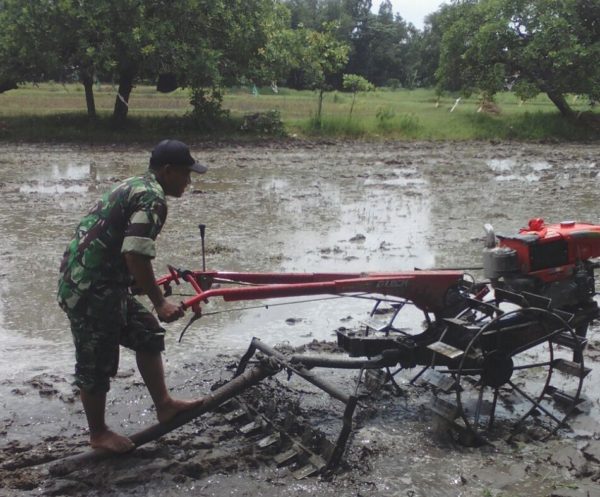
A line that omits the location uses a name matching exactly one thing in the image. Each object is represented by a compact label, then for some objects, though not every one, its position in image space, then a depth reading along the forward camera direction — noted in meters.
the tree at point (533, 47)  19.67
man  3.28
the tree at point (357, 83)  21.11
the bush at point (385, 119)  20.33
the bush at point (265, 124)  19.59
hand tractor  3.82
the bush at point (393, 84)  48.91
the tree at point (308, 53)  18.97
